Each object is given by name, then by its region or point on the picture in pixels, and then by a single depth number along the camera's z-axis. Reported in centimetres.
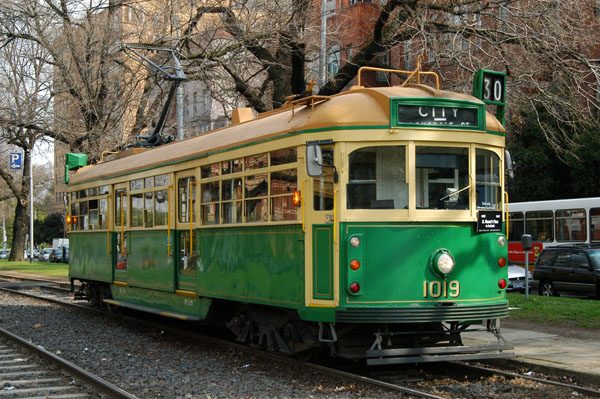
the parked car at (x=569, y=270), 1905
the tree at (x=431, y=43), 1510
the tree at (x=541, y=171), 3047
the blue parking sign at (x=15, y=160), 3947
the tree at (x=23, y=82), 2595
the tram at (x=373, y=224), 854
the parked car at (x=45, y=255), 5911
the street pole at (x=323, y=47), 1848
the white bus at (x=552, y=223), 2483
